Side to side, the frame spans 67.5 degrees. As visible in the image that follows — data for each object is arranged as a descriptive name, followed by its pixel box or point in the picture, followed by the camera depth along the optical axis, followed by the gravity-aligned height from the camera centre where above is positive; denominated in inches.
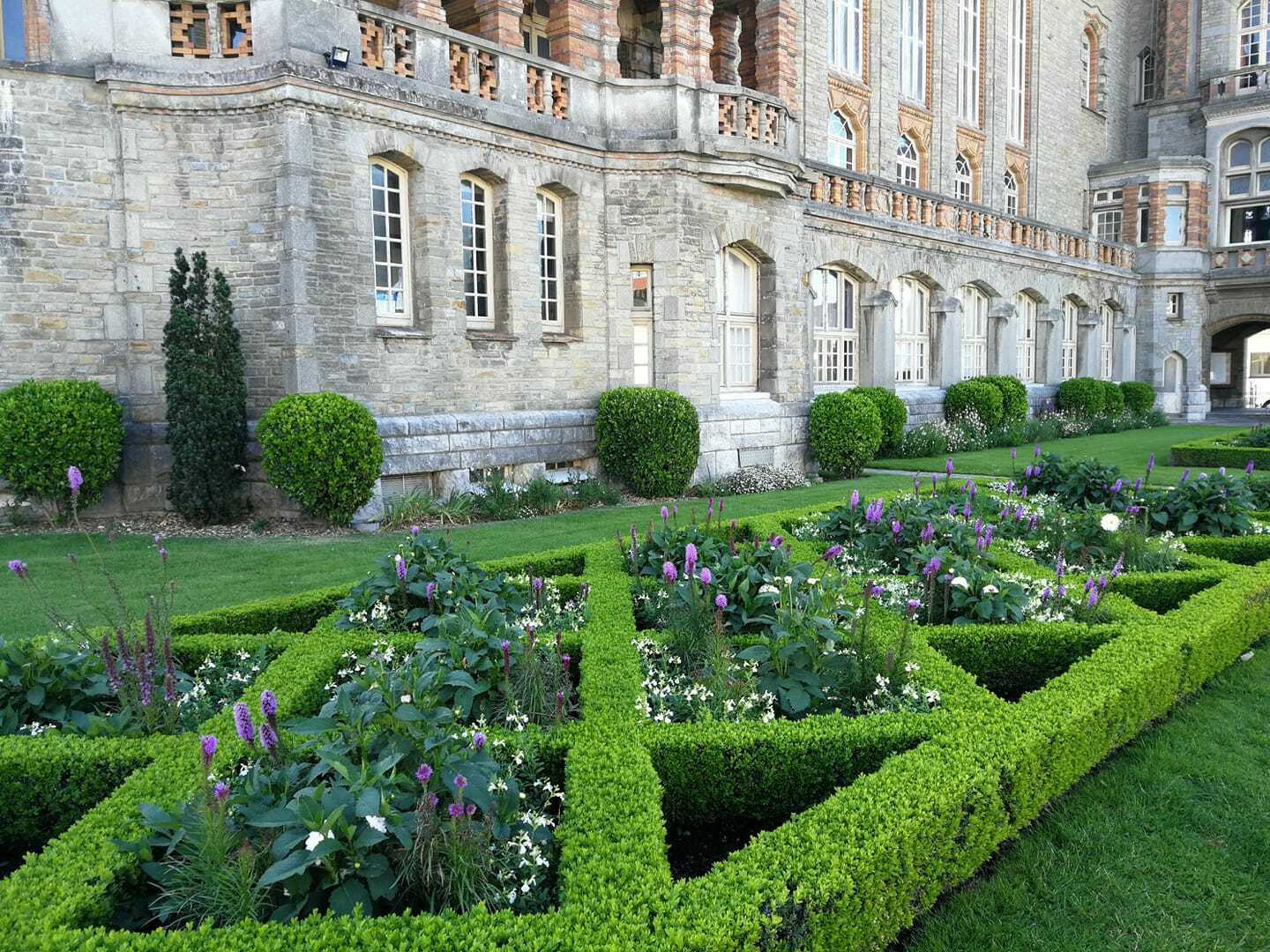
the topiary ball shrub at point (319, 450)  405.7 -14.1
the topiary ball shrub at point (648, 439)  533.0 -16.3
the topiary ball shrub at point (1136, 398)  1146.0 +3.4
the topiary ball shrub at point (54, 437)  395.9 -6.3
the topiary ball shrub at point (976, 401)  853.8 +2.0
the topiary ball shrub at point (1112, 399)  1066.1 +1.5
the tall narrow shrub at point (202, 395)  413.7 +10.8
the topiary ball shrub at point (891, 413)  703.1 -5.9
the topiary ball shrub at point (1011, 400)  893.8 +2.4
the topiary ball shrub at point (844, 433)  634.2 -17.6
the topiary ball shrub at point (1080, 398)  1032.8 +4.4
